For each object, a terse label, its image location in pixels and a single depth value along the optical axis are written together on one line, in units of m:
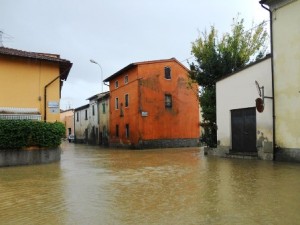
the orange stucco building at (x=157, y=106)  23.04
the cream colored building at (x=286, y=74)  10.14
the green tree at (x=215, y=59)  15.30
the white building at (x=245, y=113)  11.36
